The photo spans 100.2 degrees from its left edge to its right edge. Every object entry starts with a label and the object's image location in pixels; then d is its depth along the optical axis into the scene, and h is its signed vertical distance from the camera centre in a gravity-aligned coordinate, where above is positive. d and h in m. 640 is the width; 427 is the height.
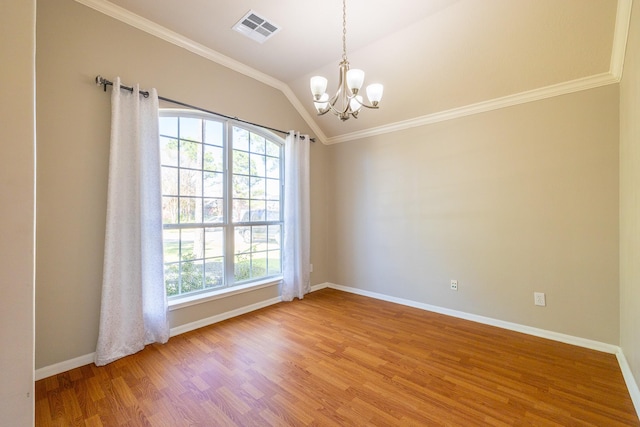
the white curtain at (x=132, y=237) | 2.33 -0.20
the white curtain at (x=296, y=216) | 3.93 -0.05
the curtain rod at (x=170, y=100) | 2.36 +1.19
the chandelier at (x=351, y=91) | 1.94 +0.93
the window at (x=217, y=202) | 2.93 +0.14
